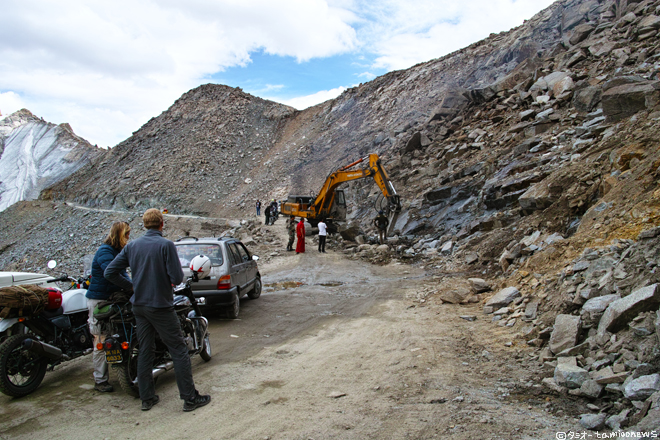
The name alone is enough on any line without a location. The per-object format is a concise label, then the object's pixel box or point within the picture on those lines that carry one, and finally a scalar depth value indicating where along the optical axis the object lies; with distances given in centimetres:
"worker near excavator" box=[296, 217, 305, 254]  1689
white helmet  487
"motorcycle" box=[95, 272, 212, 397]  419
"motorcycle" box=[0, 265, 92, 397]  418
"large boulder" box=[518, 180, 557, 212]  1078
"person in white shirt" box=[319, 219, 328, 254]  1713
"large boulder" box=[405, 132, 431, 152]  2380
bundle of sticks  421
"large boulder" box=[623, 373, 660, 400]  322
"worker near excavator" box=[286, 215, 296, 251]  1738
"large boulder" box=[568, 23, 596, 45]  2109
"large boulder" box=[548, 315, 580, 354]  457
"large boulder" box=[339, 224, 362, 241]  1881
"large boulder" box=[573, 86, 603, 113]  1500
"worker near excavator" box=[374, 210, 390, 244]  1638
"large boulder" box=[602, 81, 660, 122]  1167
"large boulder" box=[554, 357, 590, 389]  383
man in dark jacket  396
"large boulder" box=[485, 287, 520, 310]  701
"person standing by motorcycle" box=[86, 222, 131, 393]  441
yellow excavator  1653
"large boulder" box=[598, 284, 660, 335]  409
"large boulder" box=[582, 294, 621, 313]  465
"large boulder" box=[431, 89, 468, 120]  2447
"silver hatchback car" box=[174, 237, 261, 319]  745
